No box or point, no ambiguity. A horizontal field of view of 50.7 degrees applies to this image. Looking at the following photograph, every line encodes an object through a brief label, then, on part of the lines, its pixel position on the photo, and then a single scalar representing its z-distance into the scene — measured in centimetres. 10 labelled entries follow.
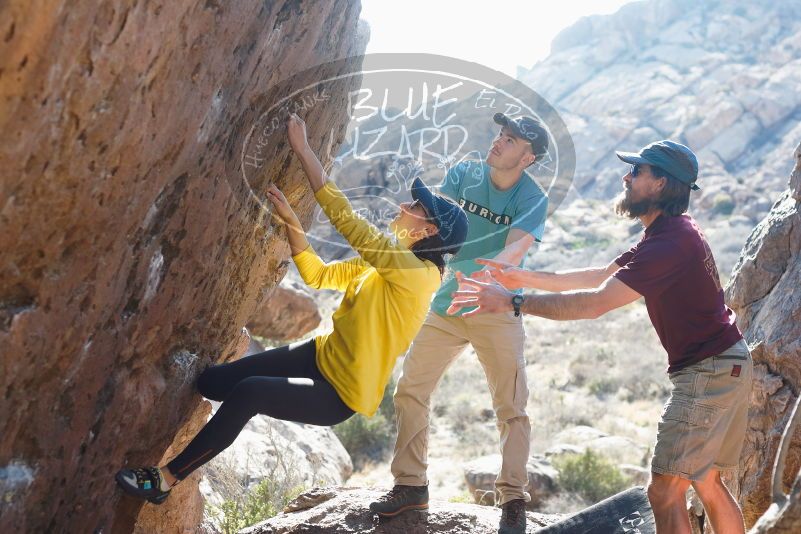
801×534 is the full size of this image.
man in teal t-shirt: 459
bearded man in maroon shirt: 379
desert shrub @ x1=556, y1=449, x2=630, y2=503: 1045
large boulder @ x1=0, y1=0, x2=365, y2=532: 268
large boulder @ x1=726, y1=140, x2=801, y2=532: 468
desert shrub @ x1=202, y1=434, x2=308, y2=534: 745
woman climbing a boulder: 372
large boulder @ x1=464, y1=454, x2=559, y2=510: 946
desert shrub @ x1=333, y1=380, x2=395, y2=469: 1261
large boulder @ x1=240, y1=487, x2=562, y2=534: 471
